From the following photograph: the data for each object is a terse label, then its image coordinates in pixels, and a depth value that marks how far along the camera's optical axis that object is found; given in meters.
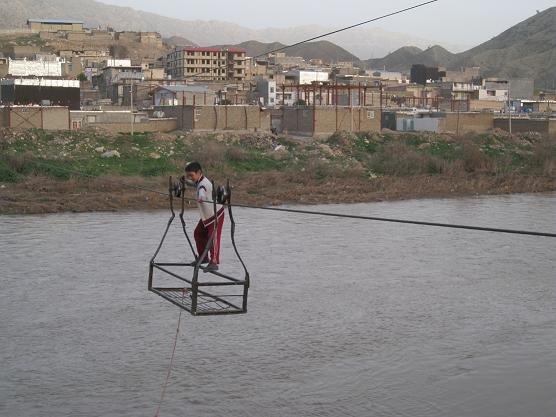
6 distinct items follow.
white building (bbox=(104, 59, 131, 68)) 71.75
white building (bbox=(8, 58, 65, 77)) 58.72
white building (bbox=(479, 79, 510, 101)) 70.44
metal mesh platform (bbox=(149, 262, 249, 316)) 8.06
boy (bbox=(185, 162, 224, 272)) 8.55
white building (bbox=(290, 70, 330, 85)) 72.17
